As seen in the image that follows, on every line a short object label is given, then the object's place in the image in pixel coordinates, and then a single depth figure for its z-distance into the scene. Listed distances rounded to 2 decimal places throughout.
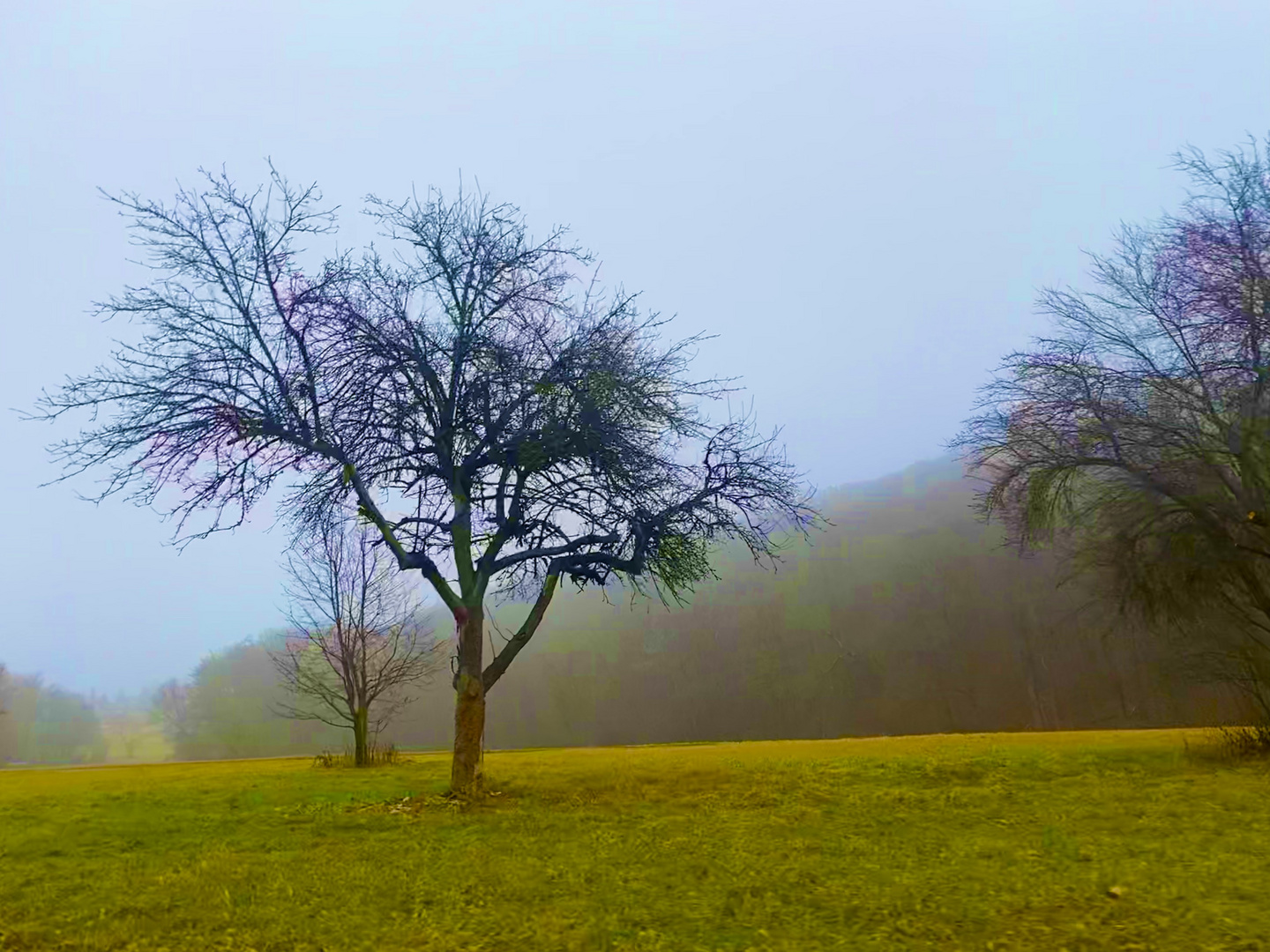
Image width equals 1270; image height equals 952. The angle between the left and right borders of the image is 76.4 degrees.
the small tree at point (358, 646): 22.12
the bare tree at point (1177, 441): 12.91
